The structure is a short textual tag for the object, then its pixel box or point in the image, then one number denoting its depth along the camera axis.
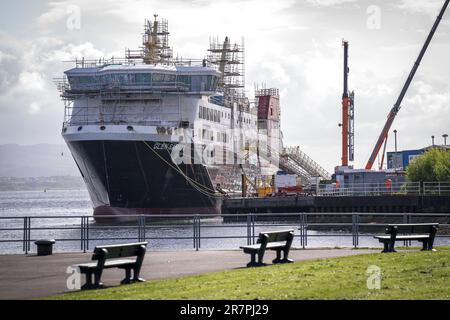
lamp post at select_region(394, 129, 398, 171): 102.23
